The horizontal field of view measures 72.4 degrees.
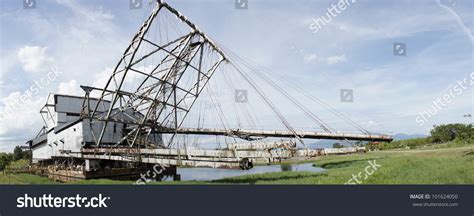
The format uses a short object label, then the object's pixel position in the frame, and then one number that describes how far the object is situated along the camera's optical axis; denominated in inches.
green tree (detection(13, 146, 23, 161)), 3098.9
